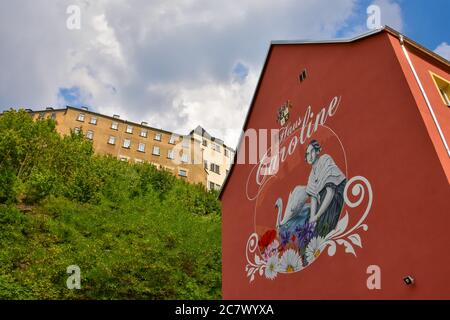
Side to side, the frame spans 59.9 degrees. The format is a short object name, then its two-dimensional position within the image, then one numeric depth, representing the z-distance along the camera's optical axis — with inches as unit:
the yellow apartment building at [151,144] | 2322.8
